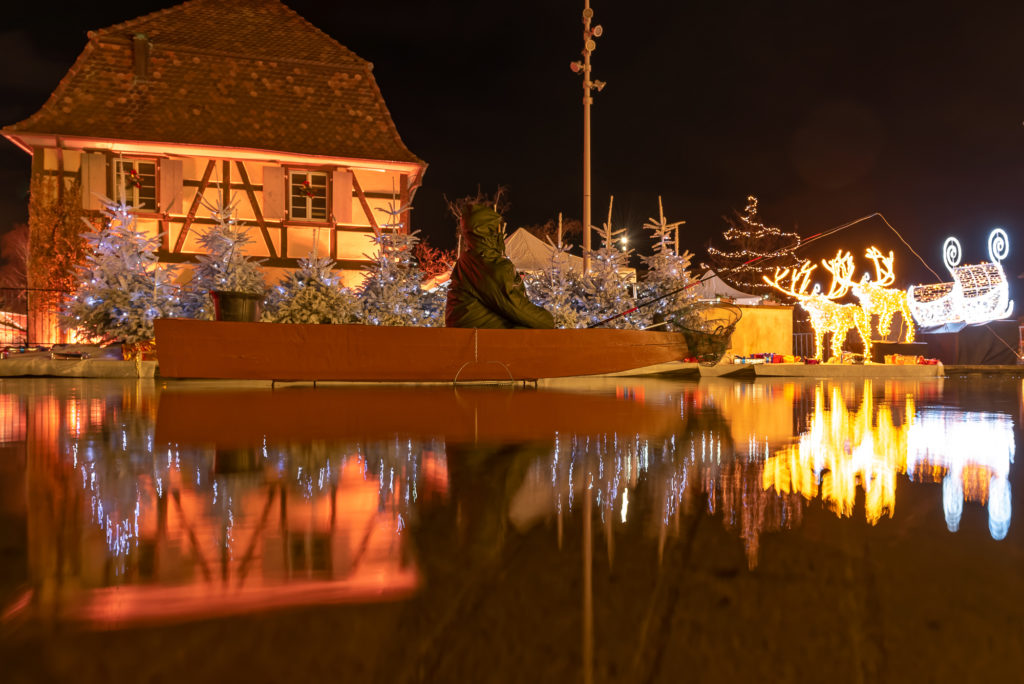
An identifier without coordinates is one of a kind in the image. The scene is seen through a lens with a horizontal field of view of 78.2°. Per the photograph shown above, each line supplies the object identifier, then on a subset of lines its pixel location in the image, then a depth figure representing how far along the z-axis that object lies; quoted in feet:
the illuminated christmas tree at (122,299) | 34.99
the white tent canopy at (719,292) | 63.49
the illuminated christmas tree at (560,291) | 38.29
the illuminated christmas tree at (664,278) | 40.55
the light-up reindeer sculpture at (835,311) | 46.16
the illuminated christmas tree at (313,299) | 33.60
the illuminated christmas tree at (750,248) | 111.75
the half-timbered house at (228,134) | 51.90
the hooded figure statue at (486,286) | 23.13
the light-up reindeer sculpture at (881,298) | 45.39
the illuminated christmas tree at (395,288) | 38.52
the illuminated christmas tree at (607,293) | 40.16
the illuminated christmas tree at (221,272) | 37.22
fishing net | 27.63
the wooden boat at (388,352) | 20.59
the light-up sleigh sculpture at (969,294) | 50.11
